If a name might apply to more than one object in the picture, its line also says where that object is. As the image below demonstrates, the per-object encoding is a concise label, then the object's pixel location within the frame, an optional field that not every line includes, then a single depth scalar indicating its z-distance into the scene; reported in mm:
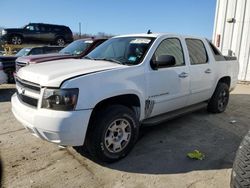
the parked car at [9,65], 7088
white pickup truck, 2347
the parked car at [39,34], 14066
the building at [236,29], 7954
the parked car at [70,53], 5714
